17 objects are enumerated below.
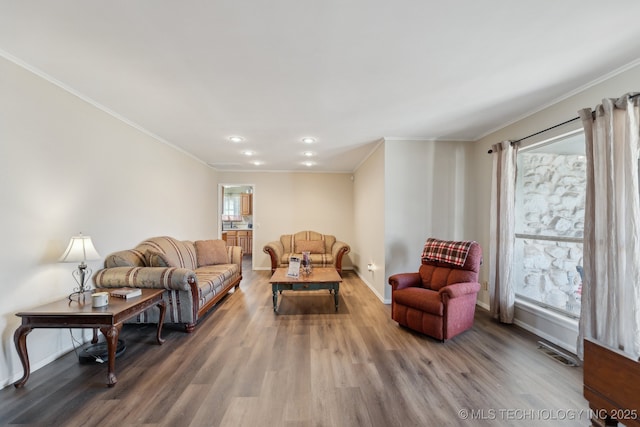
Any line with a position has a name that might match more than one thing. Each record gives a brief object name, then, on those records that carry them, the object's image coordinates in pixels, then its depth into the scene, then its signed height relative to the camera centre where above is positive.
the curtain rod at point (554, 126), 1.93 +0.98
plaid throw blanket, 2.95 -0.40
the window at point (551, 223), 2.74 -0.03
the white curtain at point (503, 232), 3.12 -0.16
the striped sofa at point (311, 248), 5.35 -0.71
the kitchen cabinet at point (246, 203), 9.15 +0.49
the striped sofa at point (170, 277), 2.76 -0.73
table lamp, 2.18 -0.34
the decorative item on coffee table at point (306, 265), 3.89 -0.77
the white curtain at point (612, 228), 1.92 -0.06
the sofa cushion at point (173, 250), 3.28 -0.49
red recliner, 2.63 -0.87
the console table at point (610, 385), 1.19 -0.84
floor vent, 2.28 -1.29
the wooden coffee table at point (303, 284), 3.48 -0.93
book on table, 2.39 -0.76
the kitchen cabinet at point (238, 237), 8.73 -0.73
